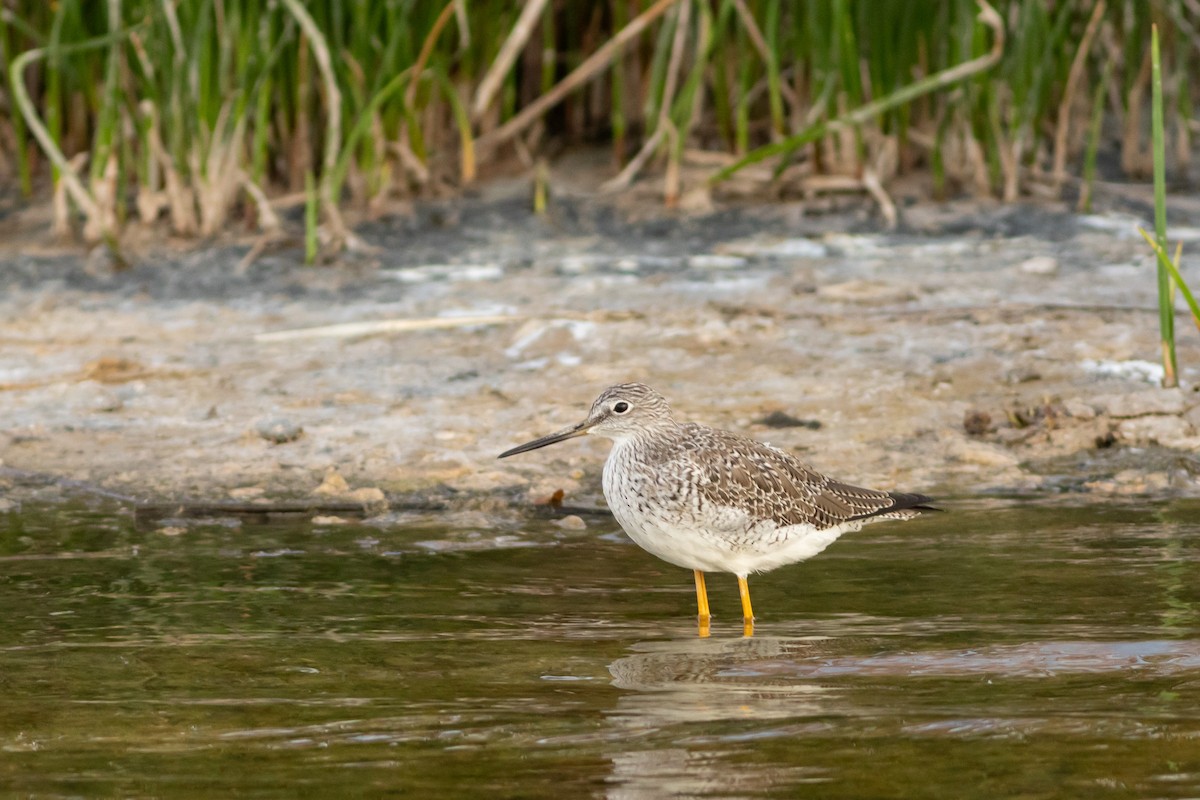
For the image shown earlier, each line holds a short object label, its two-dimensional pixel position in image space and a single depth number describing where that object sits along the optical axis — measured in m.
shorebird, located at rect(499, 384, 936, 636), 10.12
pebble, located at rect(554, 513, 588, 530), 11.88
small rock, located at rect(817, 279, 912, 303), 16.75
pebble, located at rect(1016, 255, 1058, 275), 17.44
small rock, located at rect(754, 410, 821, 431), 14.05
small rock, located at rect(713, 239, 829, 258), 18.30
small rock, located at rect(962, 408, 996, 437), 13.62
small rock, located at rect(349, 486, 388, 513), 12.23
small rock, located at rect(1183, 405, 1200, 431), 13.34
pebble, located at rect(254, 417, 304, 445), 13.70
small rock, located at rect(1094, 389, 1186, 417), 13.52
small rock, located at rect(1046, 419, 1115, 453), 13.29
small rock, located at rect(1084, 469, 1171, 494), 12.35
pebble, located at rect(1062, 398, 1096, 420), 13.56
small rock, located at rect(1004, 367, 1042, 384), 14.58
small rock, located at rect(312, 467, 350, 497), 12.60
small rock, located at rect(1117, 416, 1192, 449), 13.17
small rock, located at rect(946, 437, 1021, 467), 13.05
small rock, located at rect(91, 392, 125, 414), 14.48
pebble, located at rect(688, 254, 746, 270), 17.97
